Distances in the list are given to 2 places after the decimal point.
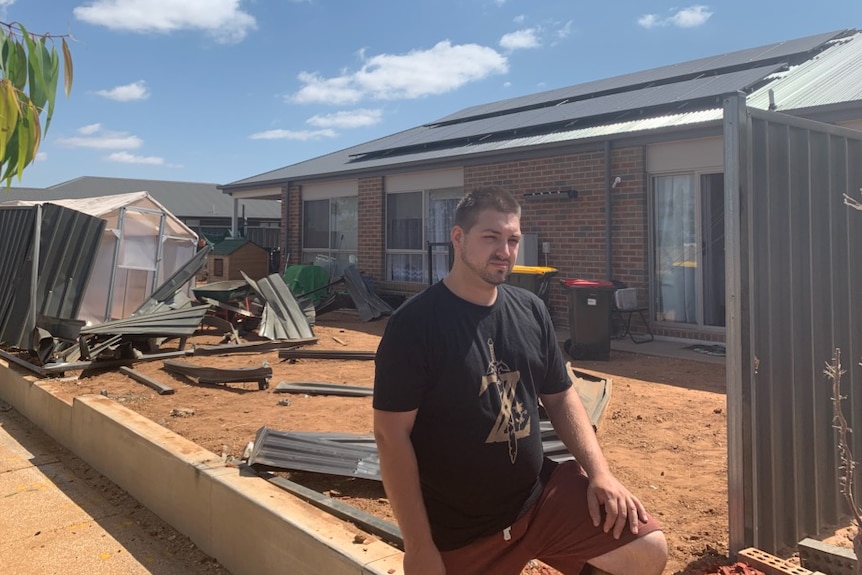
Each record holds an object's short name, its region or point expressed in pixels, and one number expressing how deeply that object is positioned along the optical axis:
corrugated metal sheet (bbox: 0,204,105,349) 8.40
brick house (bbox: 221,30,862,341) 9.45
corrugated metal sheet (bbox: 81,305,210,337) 8.32
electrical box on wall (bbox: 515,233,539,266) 11.25
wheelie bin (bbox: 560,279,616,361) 8.62
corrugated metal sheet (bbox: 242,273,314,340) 10.65
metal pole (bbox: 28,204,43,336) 8.28
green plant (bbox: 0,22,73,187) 2.50
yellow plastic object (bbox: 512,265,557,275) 10.24
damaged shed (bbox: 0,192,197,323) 10.57
